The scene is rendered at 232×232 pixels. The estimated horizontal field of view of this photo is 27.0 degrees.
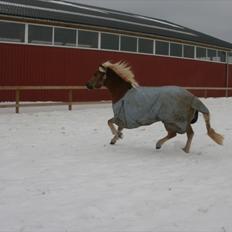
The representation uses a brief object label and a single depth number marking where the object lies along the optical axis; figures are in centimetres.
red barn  1901
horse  830
